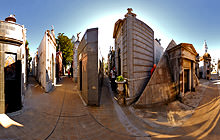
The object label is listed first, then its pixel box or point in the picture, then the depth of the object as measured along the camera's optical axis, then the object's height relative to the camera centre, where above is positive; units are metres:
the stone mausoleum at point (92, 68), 5.73 +0.17
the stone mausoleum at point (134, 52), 6.54 +1.54
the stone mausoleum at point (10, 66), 4.31 +0.24
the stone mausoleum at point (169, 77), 5.99 -0.52
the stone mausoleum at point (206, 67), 15.72 +0.62
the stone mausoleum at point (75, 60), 13.55 +1.68
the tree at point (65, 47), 21.31 +5.98
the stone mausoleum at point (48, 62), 8.85 +0.99
